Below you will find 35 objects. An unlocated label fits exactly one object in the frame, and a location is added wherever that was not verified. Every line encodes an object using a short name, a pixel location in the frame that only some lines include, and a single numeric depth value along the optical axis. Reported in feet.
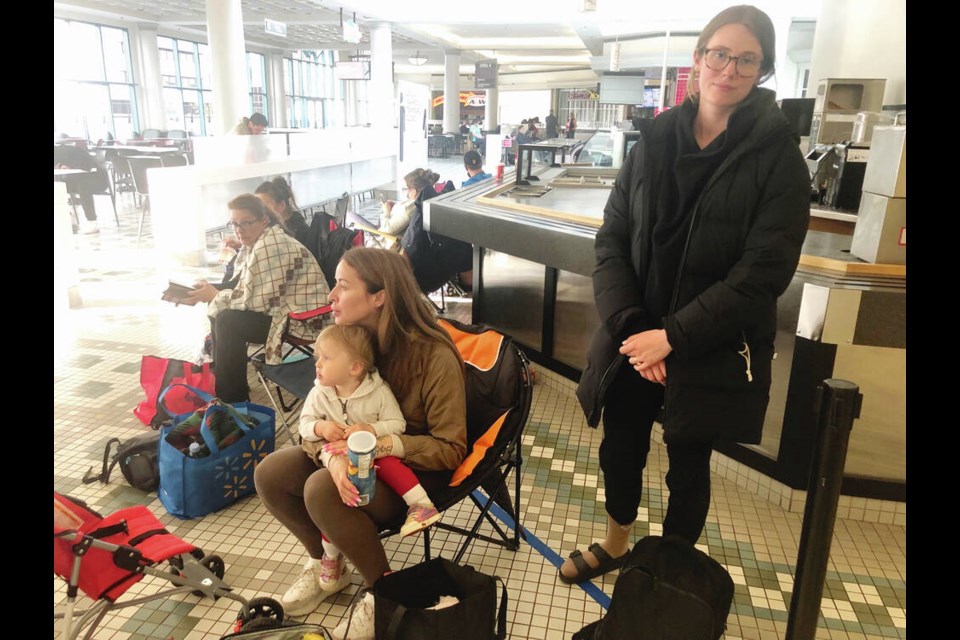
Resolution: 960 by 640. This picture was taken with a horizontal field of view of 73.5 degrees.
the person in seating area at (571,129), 67.26
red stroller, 5.03
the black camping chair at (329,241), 12.32
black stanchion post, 4.18
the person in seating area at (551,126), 64.03
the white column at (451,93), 71.77
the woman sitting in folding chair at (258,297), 10.35
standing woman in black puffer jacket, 5.13
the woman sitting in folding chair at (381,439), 5.97
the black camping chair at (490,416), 6.27
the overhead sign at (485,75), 71.31
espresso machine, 10.36
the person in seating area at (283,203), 12.66
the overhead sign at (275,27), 40.32
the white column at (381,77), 46.52
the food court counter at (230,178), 22.02
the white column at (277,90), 76.28
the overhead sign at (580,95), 111.96
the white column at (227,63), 31.22
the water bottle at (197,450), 8.25
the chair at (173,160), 32.11
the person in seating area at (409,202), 17.16
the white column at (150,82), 56.90
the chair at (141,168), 29.14
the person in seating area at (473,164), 20.24
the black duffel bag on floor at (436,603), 5.08
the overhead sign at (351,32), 40.67
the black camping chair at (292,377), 8.75
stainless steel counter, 7.05
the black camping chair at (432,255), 15.01
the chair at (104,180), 29.96
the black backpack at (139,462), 8.78
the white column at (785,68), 32.01
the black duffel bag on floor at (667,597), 5.37
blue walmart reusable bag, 8.08
